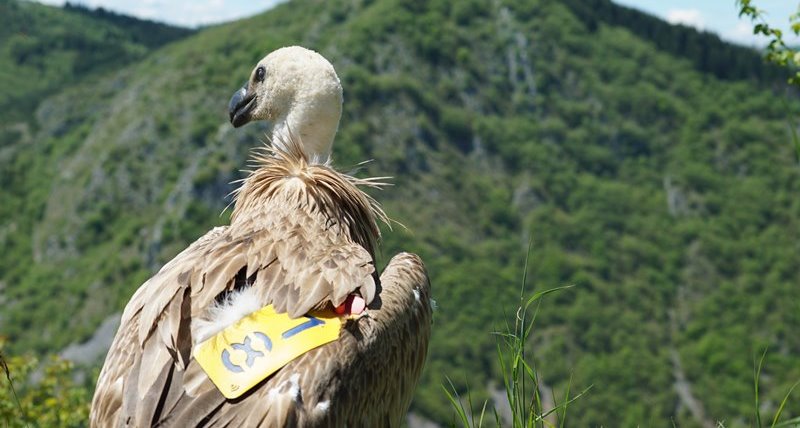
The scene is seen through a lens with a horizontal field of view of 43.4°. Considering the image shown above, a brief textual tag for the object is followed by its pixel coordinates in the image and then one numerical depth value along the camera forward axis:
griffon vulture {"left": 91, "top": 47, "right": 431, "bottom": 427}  3.64
